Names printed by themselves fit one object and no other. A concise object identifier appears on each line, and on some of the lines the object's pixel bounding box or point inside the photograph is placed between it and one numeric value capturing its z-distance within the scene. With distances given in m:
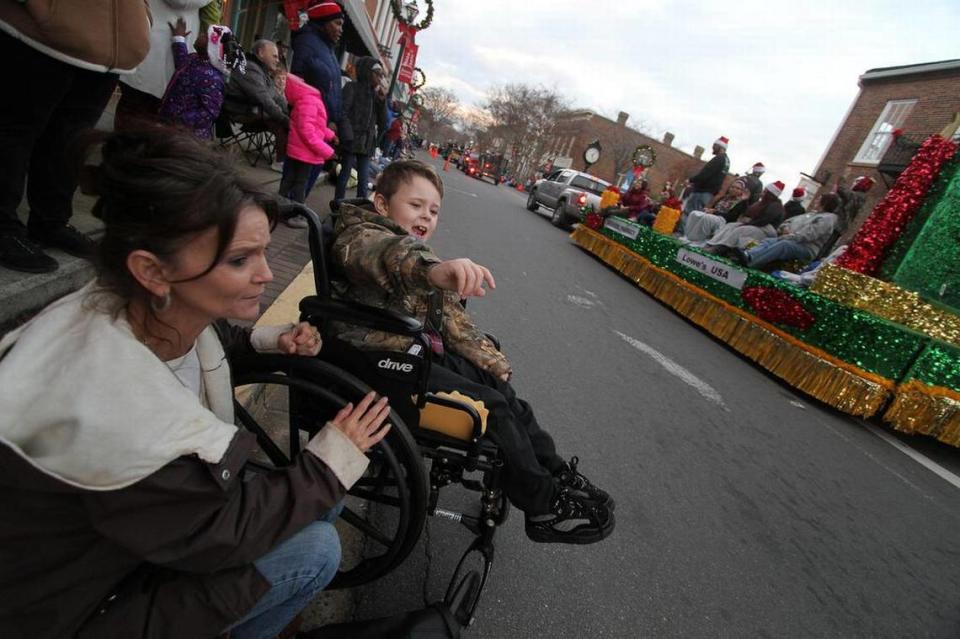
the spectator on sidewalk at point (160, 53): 3.42
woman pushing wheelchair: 0.81
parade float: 5.17
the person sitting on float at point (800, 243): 7.47
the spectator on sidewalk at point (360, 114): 6.41
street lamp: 11.10
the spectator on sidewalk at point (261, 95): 5.94
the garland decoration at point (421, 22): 11.10
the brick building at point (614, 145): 48.54
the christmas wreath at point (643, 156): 18.49
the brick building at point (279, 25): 9.72
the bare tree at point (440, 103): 72.29
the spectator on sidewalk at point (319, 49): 5.34
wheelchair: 1.47
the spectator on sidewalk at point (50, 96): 1.83
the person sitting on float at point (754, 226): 8.06
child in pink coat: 4.88
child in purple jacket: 3.76
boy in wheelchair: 1.52
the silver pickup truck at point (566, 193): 14.99
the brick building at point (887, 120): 17.22
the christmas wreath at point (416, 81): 18.14
